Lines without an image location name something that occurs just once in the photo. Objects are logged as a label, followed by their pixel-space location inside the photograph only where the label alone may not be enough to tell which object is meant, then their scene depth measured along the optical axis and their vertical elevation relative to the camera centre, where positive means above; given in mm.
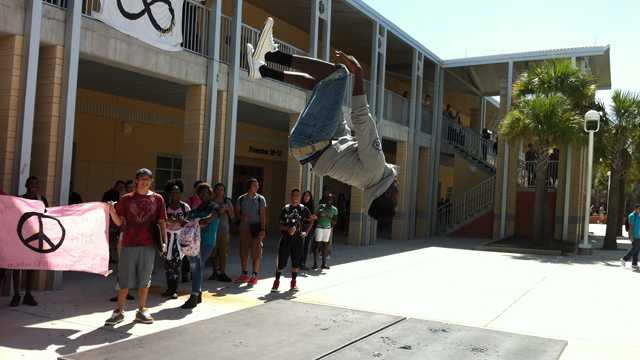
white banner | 8820 +2619
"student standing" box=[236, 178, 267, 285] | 9586 -665
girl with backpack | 7848 -734
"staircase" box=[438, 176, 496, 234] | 22531 -301
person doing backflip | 4559 +401
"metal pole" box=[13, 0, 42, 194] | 7961 +1219
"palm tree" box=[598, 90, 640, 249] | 18172 +2168
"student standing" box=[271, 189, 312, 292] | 9000 -786
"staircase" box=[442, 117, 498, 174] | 23578 +2352
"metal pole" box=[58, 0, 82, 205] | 8508 +1320
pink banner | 6348 -735
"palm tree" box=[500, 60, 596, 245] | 16938 +2774
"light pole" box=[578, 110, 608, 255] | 16264 +2254
